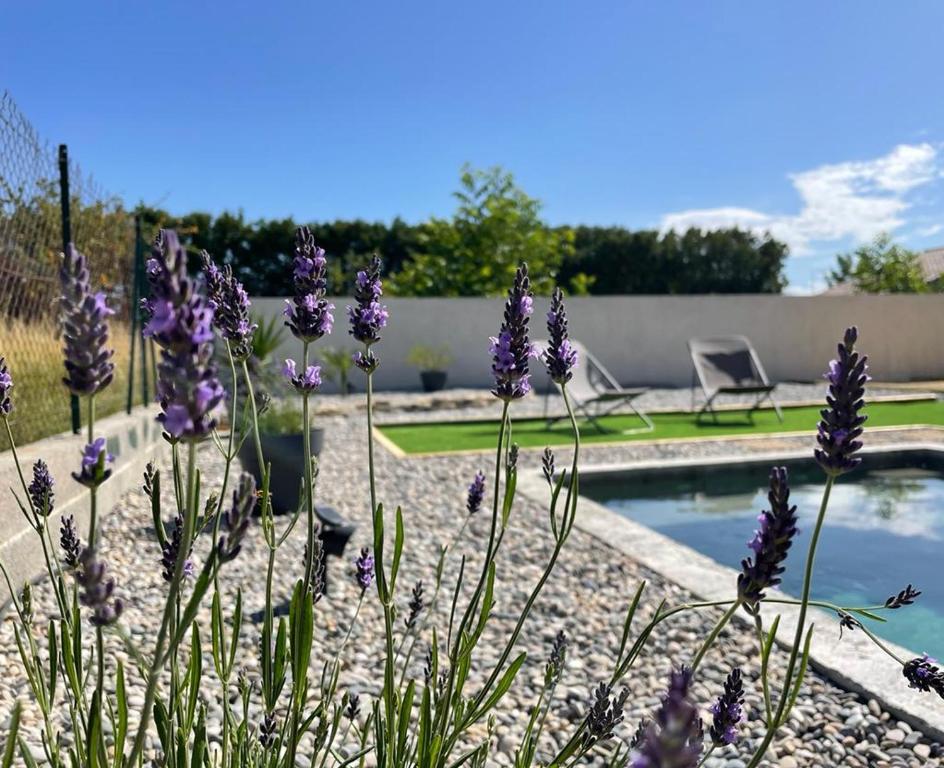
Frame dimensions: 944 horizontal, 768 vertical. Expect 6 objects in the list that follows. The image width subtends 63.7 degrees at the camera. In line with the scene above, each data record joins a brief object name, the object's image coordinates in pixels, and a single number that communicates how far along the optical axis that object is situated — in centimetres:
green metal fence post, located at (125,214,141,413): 587
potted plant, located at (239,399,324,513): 471
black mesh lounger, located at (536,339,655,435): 865
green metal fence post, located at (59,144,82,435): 430
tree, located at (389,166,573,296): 1997
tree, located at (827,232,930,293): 2669
